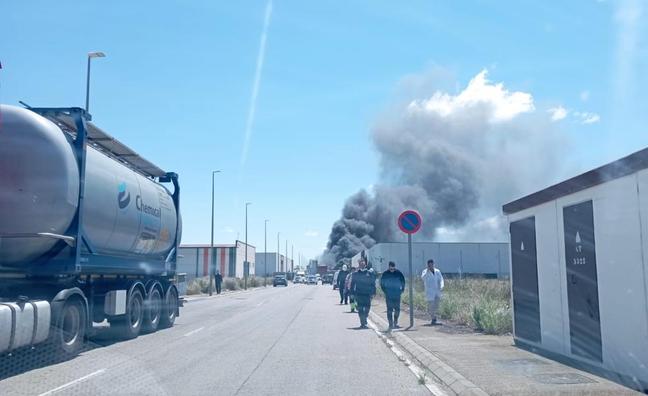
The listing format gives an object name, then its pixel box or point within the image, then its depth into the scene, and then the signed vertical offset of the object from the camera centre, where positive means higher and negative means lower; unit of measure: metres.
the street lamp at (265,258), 93.69 +2.99
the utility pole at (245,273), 64.44 +0.72
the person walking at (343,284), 32.30 -0.18
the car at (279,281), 79.40 -0.07
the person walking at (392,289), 17.59 -0.23
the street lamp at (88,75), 20.19 +5.98
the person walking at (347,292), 25.35 -0.52
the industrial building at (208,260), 75.69 +2.27
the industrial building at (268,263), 103.88 +2.58
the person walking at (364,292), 19.09 -0.33
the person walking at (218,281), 47.41 -0.02
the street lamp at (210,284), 45.06 -0.20
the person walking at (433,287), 18.55 -0.20
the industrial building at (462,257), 60.91 +2.00
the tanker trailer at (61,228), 11.57 +0.95
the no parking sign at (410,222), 17.50 +1.42
